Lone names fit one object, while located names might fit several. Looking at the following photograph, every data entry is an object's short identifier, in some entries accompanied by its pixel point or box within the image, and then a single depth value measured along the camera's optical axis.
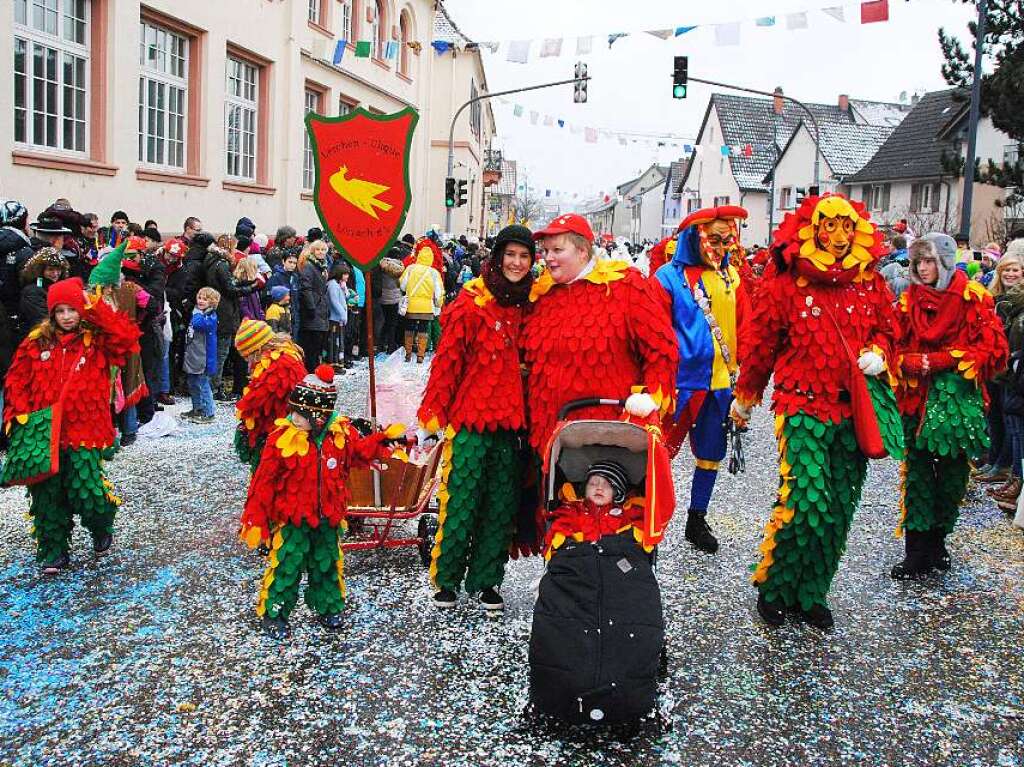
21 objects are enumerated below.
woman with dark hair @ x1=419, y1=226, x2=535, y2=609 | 4.64
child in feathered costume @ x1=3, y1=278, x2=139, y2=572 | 5.14
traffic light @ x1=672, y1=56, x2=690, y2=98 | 20.44
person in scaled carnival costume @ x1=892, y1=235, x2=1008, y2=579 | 5.45
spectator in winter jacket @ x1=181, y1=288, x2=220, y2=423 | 9.53
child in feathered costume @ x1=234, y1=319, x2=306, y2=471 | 5.16
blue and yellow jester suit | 5.95
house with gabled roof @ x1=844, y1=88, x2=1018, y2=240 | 34.16
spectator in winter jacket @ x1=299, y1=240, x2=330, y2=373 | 11.95
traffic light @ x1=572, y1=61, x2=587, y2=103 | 23.34
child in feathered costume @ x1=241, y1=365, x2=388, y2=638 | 4.47
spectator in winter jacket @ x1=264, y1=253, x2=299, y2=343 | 11.73
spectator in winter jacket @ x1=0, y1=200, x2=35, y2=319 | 7.55
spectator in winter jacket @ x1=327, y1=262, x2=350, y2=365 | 13.02
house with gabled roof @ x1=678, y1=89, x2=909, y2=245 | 53.62
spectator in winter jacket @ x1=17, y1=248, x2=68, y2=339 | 7.15
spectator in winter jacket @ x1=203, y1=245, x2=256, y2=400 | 10.17
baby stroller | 3.48
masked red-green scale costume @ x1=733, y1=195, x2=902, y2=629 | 4.61
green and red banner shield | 5.87
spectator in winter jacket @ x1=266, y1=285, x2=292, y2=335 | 9.41
